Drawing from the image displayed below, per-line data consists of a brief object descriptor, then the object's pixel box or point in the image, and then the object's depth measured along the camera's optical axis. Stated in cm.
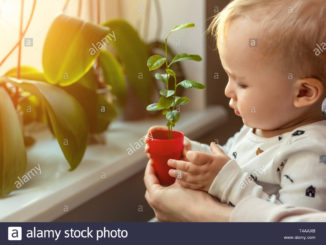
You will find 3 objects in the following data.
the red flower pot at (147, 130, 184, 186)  82
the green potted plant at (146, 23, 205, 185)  80
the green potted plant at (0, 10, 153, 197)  94
